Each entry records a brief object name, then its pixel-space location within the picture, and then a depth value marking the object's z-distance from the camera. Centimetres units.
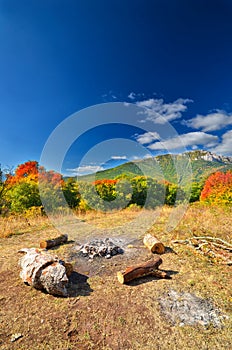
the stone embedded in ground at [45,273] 326
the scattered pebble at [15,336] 242
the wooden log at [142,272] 366
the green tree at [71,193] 1312
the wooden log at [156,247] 516
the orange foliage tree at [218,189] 1191
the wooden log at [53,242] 555
